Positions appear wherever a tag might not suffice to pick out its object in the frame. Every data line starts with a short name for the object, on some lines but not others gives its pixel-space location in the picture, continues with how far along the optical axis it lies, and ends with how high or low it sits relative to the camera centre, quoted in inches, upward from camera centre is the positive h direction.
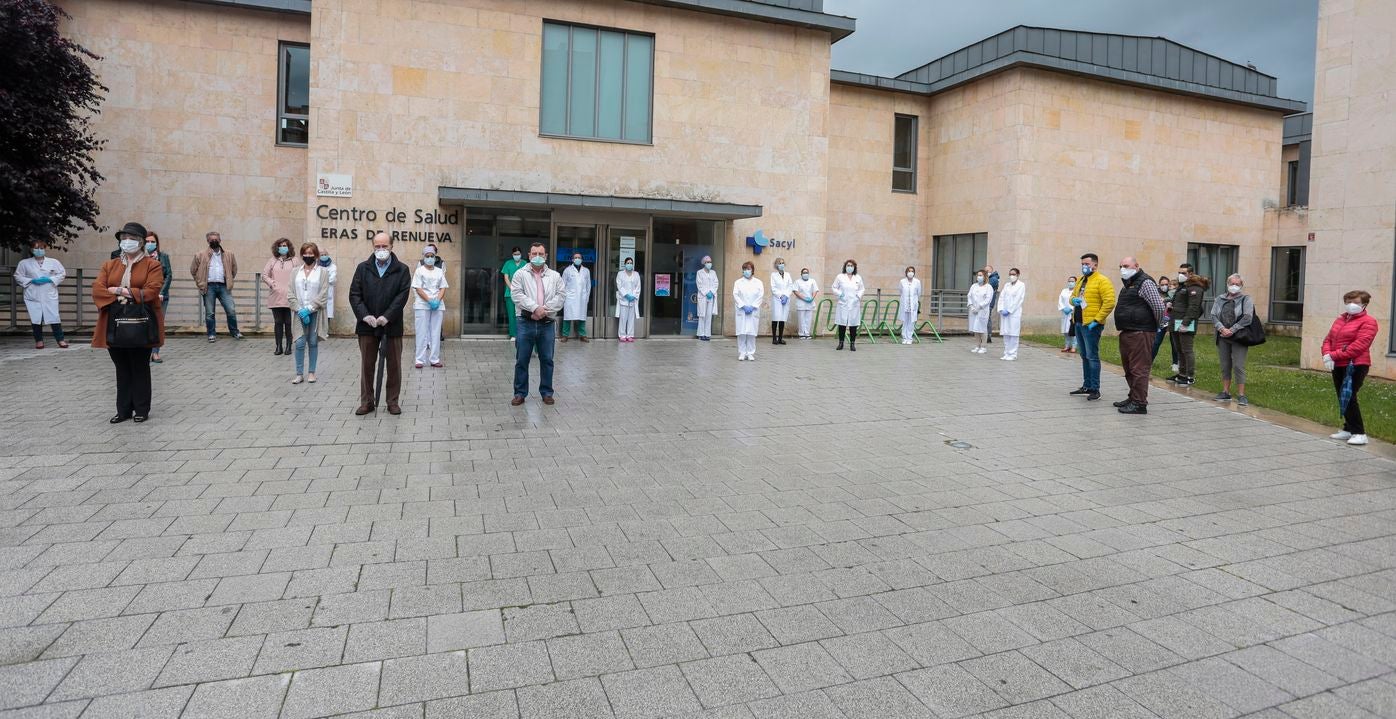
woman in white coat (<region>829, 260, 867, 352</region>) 738.2 +14.2
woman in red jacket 343.6 -5.5
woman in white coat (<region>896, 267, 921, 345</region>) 816.3 +14.7
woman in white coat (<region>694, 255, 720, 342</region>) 783.7 +15.6
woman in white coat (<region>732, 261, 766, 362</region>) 639.8 +4.8
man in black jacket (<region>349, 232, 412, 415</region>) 367.2 -1.7
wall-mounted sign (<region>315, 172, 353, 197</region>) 706.2 +96.0
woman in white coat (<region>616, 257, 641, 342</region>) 753.6 +8.5
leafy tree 576.1 +115.8
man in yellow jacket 449.1 +4.7
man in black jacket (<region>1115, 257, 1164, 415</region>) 418.3 -1.1
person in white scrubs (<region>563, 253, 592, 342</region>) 729.6 +14.3
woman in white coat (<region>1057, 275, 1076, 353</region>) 717.9 -3.2
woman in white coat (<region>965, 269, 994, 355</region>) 764.0 +16.5
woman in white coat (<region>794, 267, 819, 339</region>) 792.3 +17.5
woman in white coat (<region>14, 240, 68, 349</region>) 573.9 +3.2
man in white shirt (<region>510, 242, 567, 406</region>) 401.3 -2.7
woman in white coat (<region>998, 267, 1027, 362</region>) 676.1 +6.6
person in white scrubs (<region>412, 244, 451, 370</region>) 524.1 -1.1
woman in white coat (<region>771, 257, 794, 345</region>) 765.3 +12.8
